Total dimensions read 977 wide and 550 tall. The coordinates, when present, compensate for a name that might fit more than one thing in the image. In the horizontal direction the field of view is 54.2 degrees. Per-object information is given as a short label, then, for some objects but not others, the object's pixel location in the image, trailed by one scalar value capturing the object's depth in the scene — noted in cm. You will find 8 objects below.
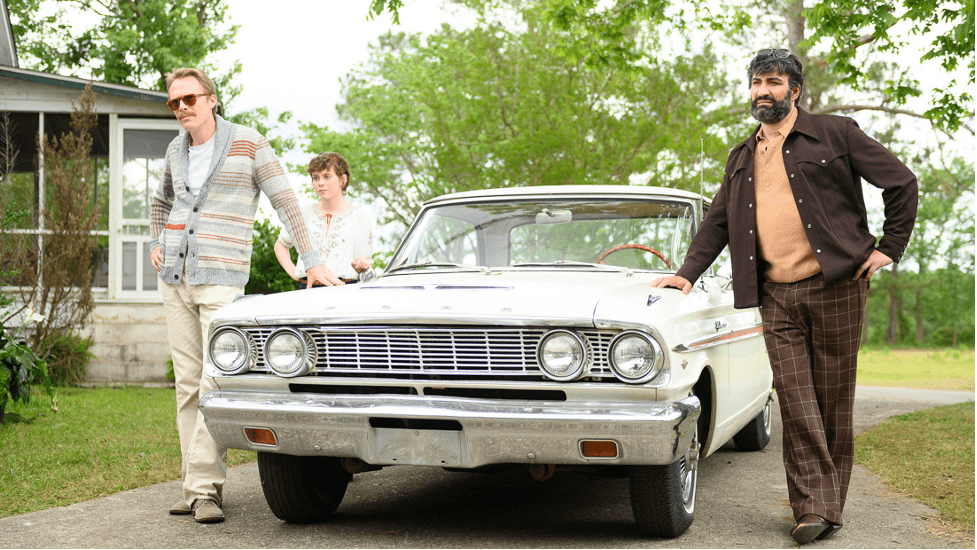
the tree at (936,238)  5984
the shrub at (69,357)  1162
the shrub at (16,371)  759
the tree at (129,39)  2780
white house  1257
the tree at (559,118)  1777
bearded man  408
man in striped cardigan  465
